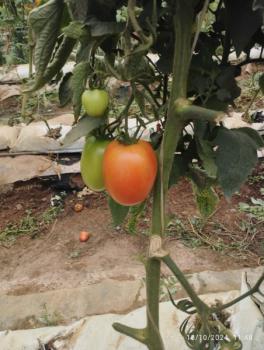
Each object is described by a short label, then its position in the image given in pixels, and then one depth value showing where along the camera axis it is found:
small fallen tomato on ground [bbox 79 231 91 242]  2.00
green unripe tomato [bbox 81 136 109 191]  0.60
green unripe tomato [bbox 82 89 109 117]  0.57
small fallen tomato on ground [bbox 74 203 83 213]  2.20
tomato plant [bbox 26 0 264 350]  0.52
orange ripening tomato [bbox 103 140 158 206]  0.54
